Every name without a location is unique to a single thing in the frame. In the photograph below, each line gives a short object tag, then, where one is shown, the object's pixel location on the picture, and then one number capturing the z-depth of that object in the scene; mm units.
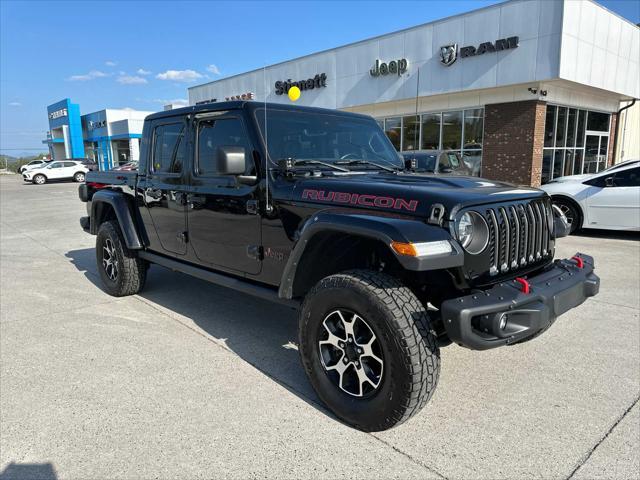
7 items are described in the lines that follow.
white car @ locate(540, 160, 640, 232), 8258
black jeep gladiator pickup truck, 2496
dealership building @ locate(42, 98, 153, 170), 41188
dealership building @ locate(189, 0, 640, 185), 12688
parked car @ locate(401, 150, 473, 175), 10000
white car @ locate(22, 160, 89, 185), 30848
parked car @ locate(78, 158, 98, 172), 32338
